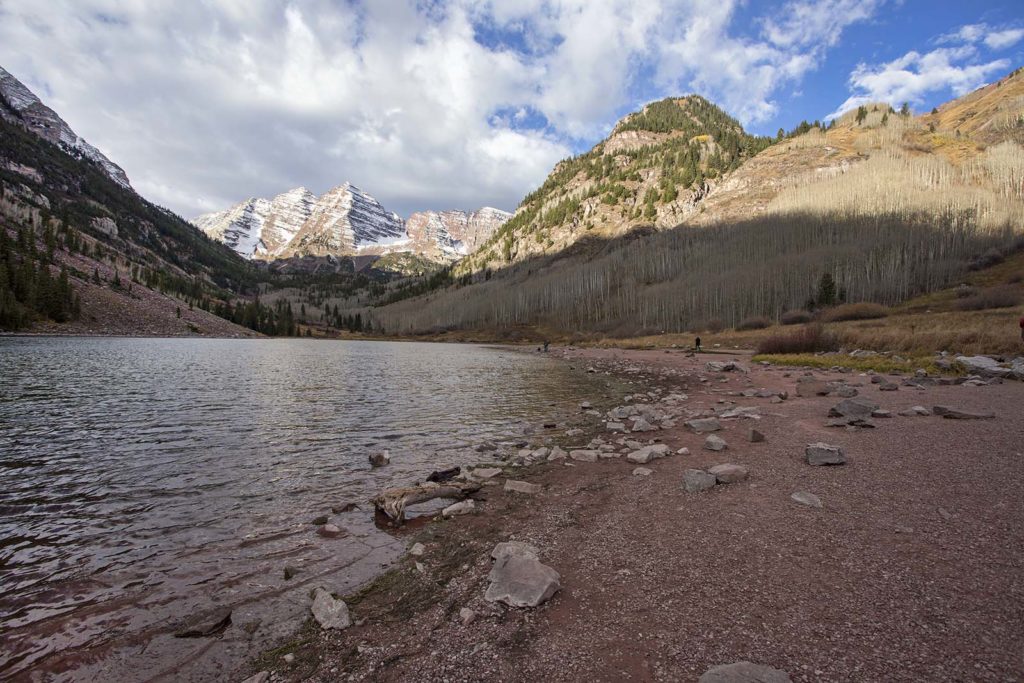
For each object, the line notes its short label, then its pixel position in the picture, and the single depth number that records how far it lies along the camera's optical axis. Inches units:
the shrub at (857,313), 2364.7
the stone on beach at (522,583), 197.6
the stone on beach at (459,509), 325.1
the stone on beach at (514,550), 235.4
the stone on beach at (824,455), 347.6
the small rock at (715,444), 439.9
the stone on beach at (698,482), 323.3
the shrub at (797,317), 2628.0
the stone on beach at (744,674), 125.5
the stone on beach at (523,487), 369.1
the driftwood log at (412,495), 320.5
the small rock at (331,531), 297.4
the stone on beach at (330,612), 197.2
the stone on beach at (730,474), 332.5
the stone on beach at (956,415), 444.5
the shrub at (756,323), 2883.9
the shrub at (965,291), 2408.2
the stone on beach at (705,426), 531.8
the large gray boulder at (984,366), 733.9
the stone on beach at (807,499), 272.7
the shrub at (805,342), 1494.8
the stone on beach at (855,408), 492.7
